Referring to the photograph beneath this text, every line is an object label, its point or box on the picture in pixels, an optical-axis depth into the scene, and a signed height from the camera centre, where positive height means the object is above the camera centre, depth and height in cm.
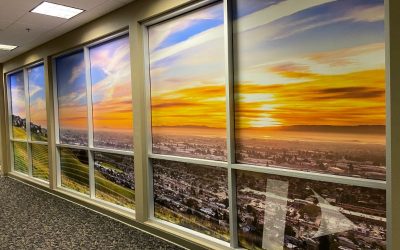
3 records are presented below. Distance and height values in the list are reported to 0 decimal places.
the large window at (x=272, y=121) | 236 -6
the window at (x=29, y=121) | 704 -5
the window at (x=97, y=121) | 470 -6
